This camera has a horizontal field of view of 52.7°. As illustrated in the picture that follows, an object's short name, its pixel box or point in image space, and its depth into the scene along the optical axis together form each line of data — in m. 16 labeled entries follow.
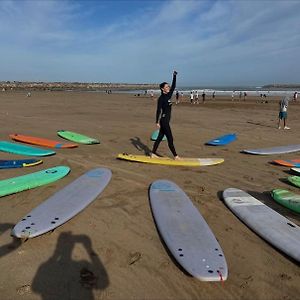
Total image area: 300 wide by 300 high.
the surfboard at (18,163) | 6.11
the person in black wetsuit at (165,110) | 6.27
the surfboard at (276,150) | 7.59
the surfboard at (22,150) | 7.16
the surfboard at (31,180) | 4.77
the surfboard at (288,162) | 6.51
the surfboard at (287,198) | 4.28
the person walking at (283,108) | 10.84
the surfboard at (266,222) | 3.33
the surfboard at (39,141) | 7.95
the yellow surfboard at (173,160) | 6.54
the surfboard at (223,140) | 8.66
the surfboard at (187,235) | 2.86
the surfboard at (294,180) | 5.32
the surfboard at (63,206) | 3.50
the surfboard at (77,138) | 8.48
